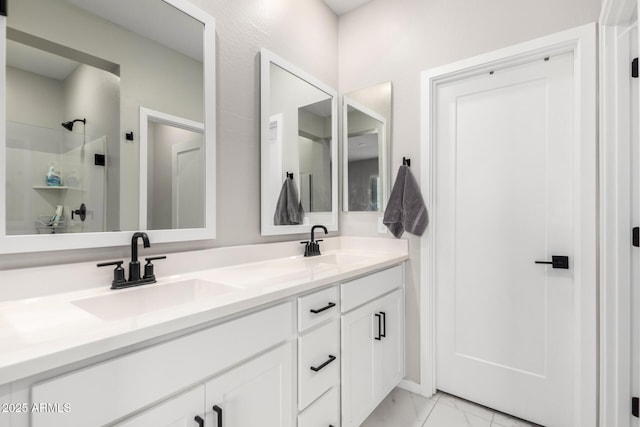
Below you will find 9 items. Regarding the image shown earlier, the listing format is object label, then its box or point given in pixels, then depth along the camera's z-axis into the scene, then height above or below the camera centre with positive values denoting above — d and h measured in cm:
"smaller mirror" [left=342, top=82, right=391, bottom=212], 214 +46
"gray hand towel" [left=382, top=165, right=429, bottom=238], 194 +1
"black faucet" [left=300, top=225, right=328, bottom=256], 194 -23
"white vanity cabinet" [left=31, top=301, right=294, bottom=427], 62 -40
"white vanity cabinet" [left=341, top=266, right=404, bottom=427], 143 -70
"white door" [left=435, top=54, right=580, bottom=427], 162 -17
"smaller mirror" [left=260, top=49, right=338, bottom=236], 173 +40
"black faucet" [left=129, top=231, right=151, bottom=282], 114 -16
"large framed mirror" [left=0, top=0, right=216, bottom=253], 97 +34
